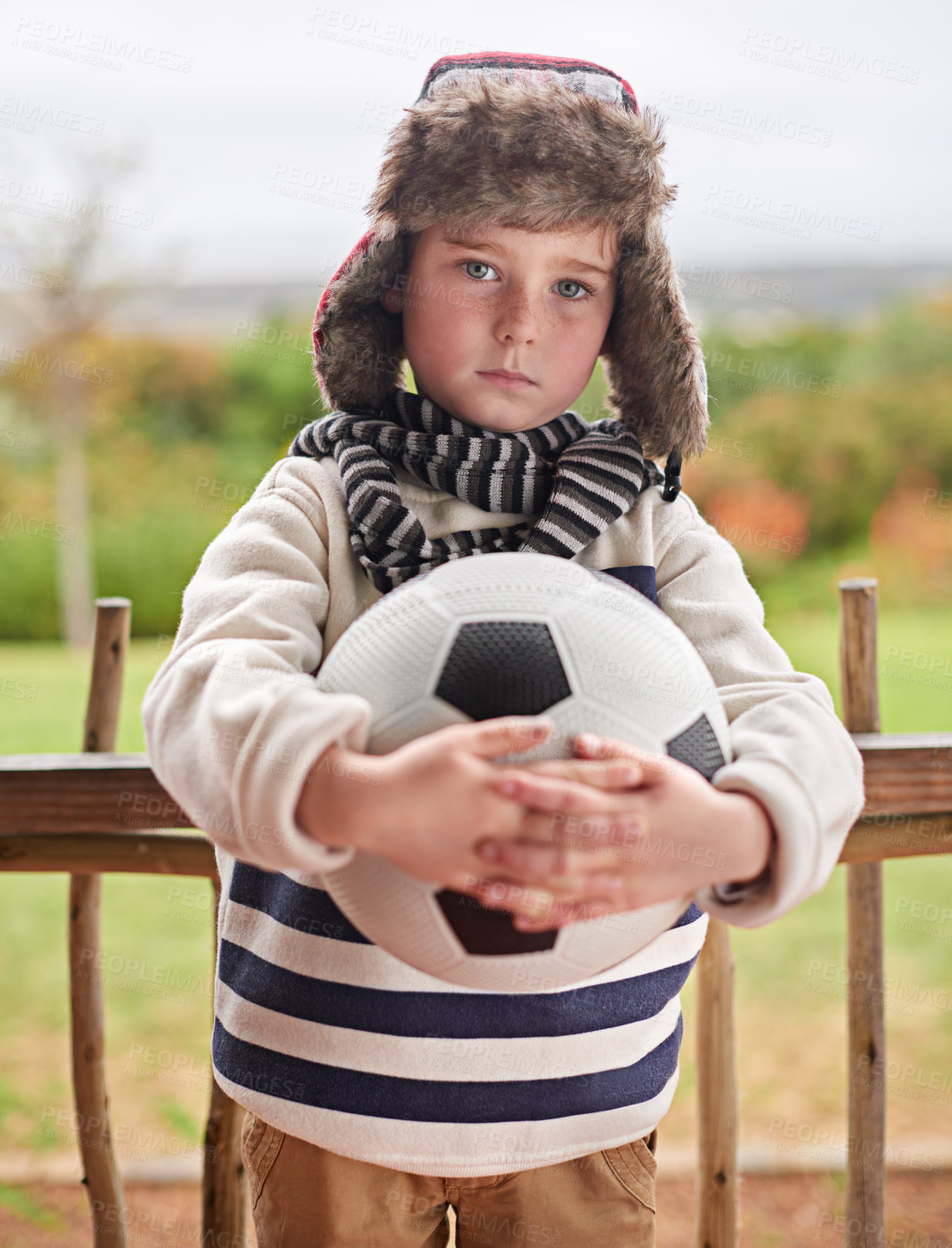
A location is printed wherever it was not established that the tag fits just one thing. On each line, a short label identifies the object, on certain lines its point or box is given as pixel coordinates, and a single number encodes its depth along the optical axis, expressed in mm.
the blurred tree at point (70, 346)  5738
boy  983
